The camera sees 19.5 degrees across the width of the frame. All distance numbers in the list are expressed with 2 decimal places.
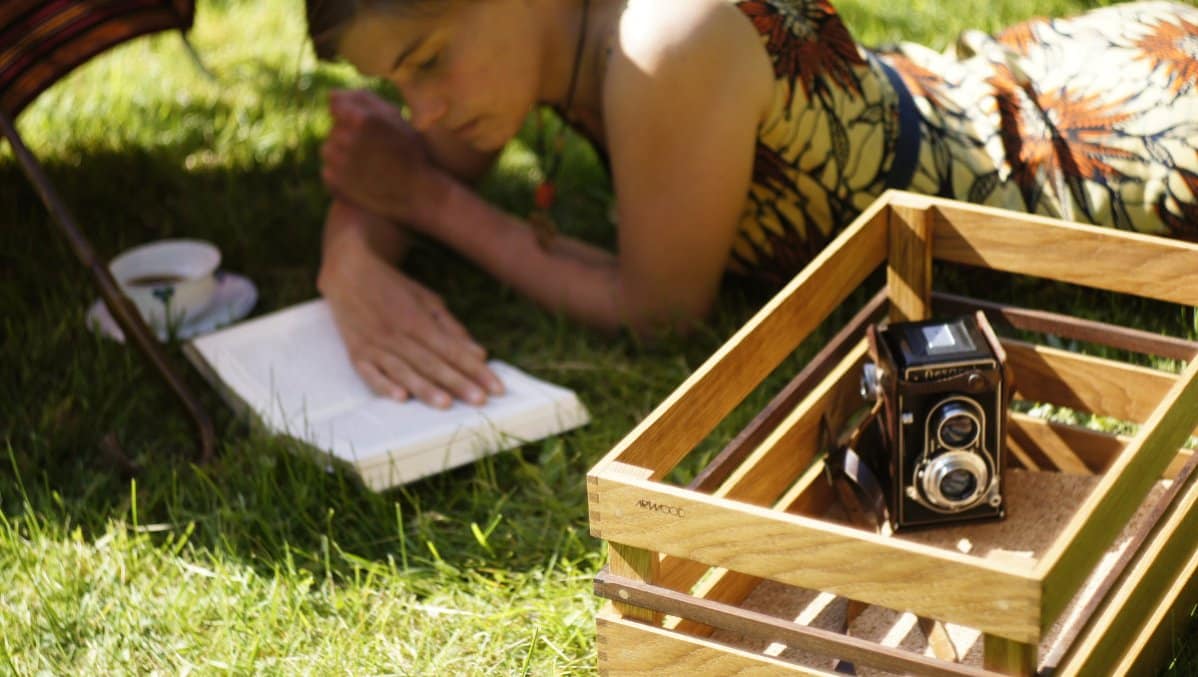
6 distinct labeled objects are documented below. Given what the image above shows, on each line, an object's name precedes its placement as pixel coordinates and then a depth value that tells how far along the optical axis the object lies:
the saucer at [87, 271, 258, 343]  2.73
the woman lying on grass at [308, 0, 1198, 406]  2.53
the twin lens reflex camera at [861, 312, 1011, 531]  2.24
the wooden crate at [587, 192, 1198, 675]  2.01
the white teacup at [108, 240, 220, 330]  2.74
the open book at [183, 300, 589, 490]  2.49
